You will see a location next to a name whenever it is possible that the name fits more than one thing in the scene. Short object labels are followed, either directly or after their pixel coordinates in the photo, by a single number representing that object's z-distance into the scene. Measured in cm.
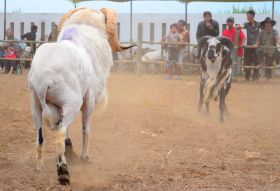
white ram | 530
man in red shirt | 1653
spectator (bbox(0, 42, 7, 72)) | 1970
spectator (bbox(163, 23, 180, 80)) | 1736
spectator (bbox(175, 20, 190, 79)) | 1744
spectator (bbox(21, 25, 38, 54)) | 2086
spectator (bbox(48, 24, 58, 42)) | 1875
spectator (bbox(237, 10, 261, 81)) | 1691
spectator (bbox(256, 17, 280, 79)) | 1658
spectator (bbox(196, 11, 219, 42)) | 1433
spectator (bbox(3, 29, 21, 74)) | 1923
